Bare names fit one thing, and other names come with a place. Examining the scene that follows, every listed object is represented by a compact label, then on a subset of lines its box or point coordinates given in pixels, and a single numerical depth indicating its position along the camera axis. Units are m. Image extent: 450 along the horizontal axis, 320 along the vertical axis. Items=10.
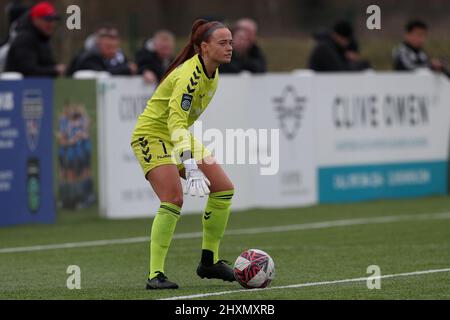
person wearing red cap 16.20
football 9.77
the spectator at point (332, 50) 19.64
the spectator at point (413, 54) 20.61
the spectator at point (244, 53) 18.41
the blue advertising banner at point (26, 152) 15.59
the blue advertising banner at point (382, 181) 19.34
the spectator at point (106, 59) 17.17
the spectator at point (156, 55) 17.28
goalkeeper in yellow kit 9.65
